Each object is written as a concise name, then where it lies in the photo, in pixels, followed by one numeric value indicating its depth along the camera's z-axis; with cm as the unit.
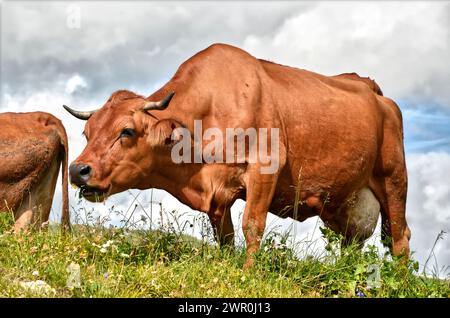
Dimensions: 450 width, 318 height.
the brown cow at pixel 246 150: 833
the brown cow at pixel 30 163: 1045
